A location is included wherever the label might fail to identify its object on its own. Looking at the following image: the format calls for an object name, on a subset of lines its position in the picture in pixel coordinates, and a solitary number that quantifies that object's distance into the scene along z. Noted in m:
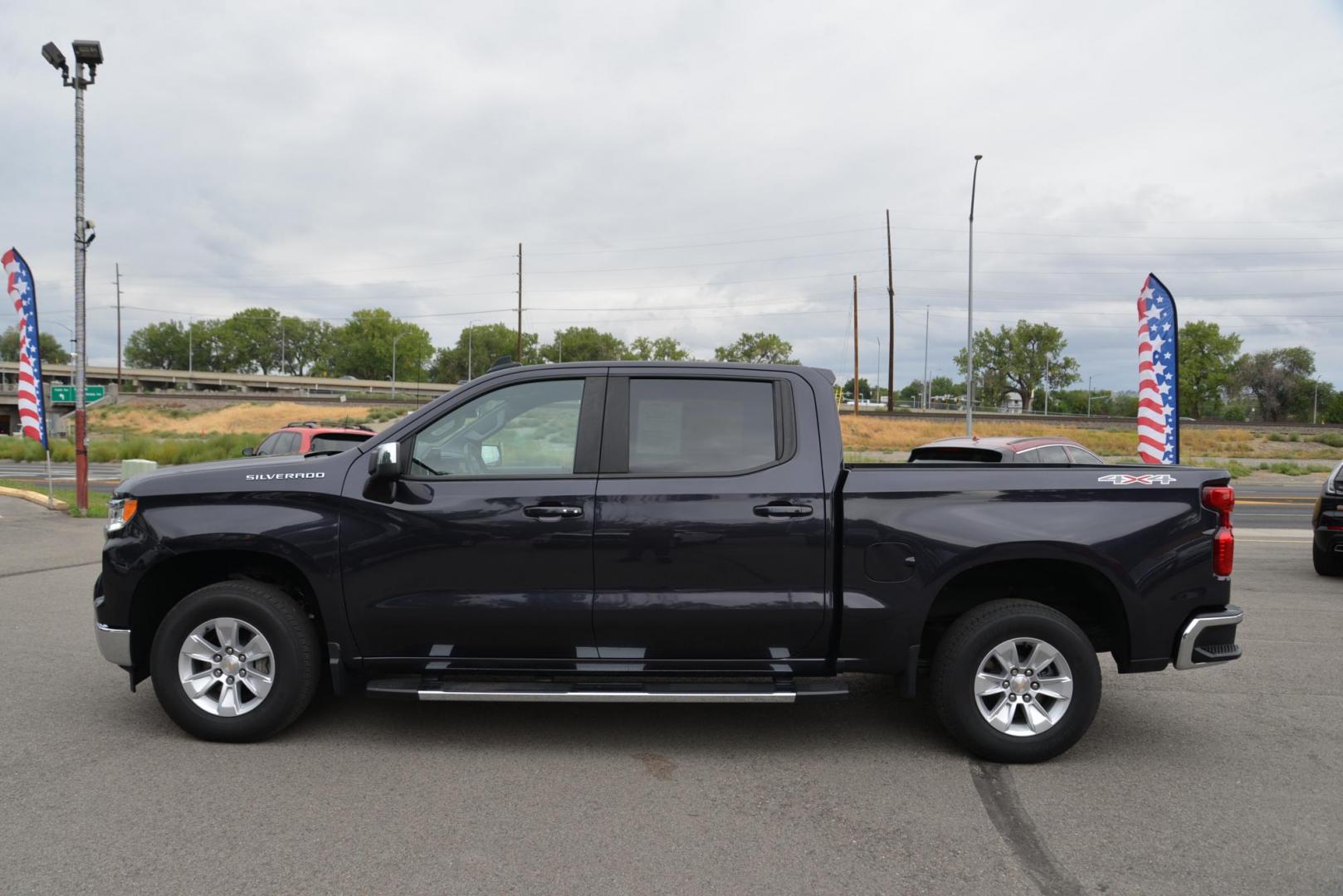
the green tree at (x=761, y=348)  98.00
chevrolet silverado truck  4.30
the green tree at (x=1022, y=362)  118.31
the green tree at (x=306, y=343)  147.62
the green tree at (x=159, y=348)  146.00
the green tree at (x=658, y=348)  118.81
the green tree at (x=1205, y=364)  103.25
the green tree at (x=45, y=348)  139.88
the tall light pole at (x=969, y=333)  29.33
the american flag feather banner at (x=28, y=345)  14.49
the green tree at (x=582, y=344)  120.62
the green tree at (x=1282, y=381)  109.50
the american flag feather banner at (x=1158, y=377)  15.30
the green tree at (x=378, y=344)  135.88
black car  9.55
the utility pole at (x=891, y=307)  51.59
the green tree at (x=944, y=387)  172.38
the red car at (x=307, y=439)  12.80
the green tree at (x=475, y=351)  129.50
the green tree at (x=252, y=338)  144.62
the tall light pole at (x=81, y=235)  13.23
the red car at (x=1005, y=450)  11.59
